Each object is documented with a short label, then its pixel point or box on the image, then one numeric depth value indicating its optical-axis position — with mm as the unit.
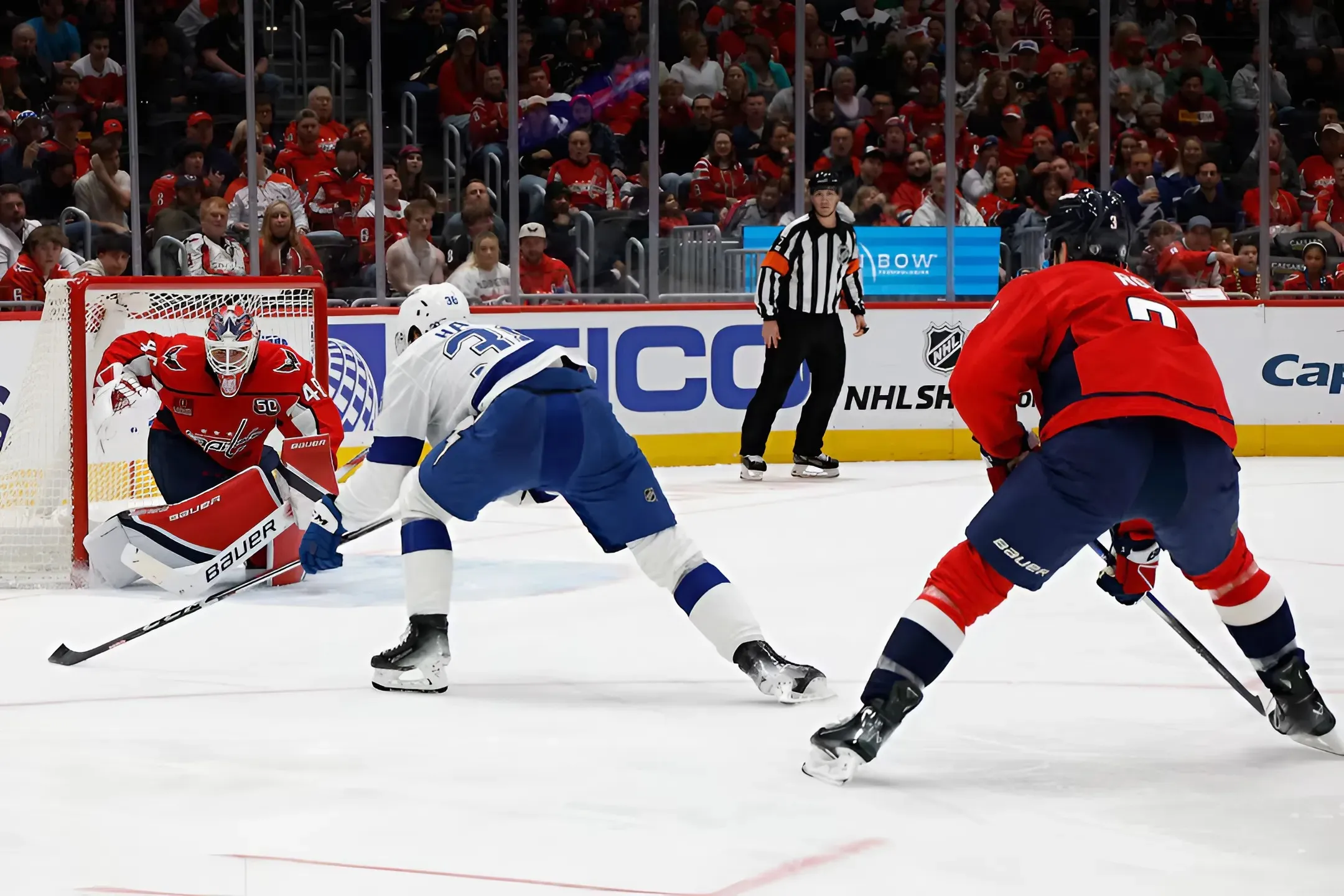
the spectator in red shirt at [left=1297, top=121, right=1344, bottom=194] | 19281
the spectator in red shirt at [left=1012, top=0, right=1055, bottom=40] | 20641
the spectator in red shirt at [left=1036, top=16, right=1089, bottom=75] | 20437
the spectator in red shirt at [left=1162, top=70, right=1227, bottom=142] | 19953
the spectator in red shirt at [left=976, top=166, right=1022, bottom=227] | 18875
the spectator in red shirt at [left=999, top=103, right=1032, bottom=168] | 19750
